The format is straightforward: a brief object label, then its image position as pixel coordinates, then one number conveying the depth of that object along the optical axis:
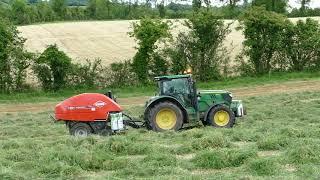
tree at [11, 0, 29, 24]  80.84
